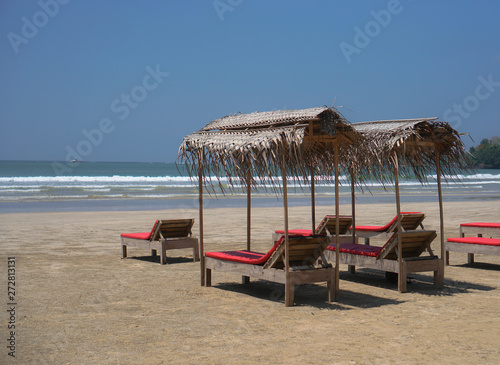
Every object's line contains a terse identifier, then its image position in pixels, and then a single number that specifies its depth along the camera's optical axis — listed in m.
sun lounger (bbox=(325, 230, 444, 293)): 7.19
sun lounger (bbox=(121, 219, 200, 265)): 9.52
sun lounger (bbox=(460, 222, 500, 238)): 10.26
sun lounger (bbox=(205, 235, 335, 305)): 6.36
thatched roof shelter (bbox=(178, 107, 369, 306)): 6.32
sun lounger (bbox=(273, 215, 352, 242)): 10.59
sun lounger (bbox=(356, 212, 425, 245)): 10.08
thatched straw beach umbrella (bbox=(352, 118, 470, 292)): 7.24
